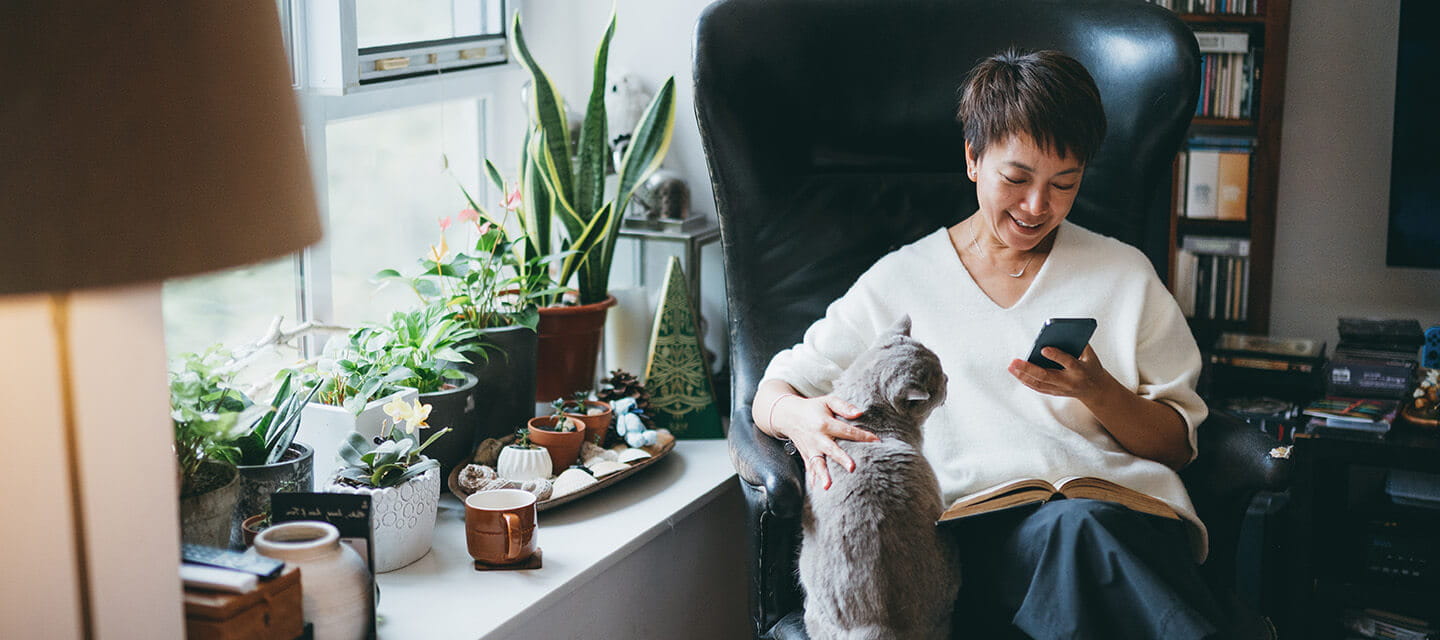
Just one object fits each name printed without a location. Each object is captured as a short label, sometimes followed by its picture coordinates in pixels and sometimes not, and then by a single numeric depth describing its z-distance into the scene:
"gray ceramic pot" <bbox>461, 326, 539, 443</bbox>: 2.01
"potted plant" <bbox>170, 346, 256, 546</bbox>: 1.42
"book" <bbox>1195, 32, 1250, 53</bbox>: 2.62
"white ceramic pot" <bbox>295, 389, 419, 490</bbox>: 1.75
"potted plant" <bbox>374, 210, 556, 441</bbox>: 2.00
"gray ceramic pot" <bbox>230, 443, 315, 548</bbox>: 1.54
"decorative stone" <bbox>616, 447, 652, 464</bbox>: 2.10
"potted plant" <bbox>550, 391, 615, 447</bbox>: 2.13
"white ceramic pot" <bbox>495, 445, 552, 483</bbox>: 1.94
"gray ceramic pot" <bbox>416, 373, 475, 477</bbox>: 1.85
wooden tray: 1.88
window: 1.98
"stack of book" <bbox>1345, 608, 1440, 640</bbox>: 2.38
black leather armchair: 1.89
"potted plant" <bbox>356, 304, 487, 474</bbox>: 1.86
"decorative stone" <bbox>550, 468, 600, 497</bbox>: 1.95
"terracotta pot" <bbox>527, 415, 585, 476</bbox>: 2.01
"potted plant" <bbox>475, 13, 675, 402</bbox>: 2.24
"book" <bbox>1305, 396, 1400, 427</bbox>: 2.37
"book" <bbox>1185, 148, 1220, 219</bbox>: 2.70
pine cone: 2.26
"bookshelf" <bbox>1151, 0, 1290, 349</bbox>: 2.62
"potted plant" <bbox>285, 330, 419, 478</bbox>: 1.75
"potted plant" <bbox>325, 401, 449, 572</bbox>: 1.63
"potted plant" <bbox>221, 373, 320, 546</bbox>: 1.55
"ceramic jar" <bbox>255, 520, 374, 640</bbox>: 1.33
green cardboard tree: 2.32
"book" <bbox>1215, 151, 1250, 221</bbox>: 2.68
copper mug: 1.68
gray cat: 1.39
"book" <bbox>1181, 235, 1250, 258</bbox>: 2.73
